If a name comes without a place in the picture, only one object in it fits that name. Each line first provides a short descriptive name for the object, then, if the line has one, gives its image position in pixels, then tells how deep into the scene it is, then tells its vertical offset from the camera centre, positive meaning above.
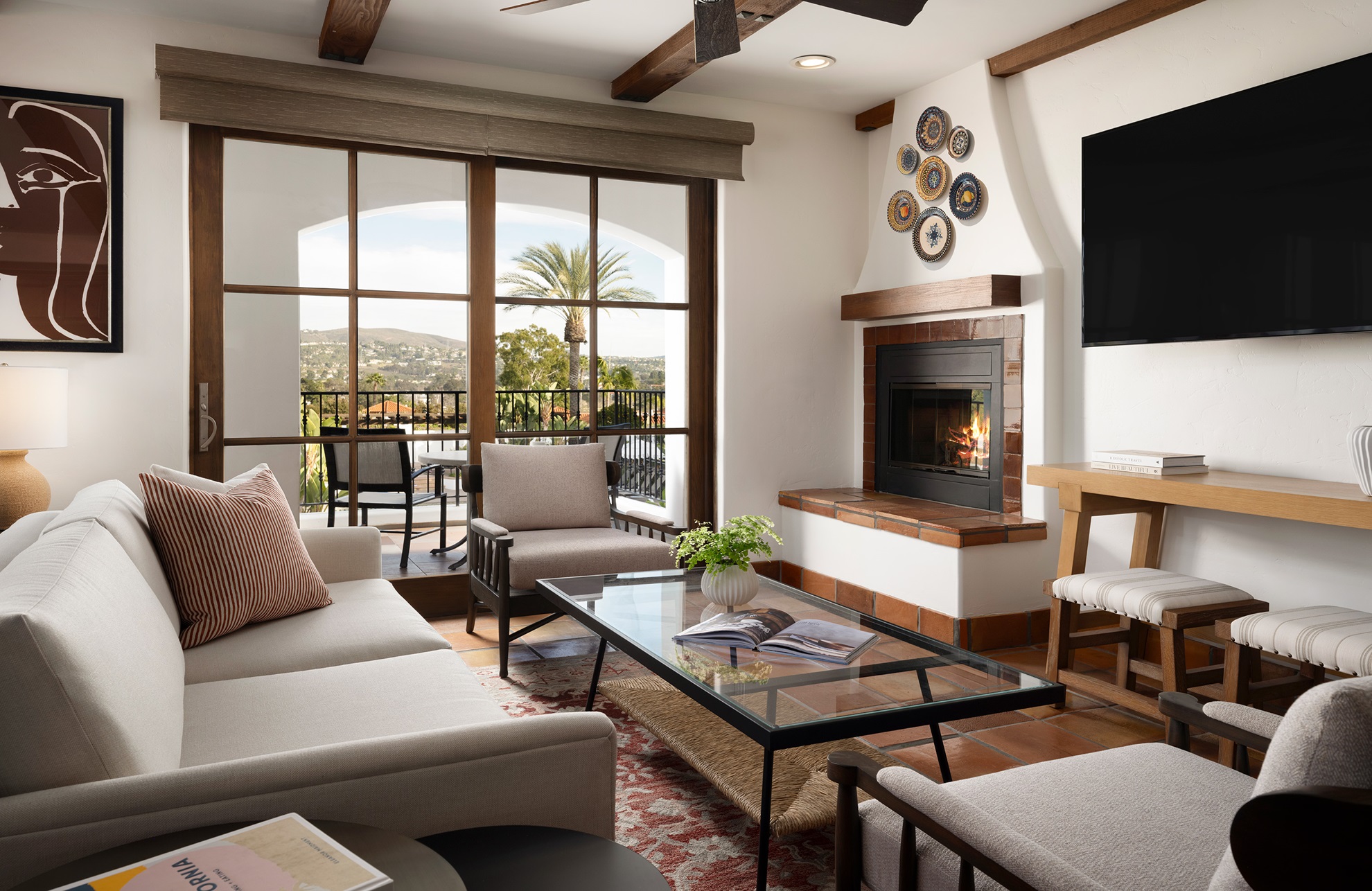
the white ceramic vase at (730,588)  2.58 -0.48
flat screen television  2.72 +0.67
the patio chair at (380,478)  4.04 -0.27
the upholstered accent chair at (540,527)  3.36 -0.46
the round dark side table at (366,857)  1.00 -0.51
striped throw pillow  2.27 -0.36
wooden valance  3.60 +1.31
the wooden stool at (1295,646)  2.17 -0.56
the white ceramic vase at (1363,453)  2.45 -0.09
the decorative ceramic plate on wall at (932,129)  4.29 +1.37
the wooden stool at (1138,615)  2.66 -0.58
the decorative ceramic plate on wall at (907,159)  4.48 +1.28
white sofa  1.11 -0.47
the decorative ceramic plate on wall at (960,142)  4.16 +1.26
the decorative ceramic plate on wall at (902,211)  4.47 +1.02
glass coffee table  1.76 -0.57
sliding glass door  3.84 +0.48
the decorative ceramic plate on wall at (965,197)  4.10 +1.00
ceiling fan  2.42 +1.08
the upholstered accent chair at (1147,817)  0.88 -0.54
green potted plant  2.57 -0.40
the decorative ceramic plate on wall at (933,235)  4.25 +0.86
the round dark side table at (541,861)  1.10 -0.56
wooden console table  2.50 -0.25
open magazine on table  2.17 -0.54
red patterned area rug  1.93 -0.96
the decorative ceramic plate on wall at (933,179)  4.29 +1.14
